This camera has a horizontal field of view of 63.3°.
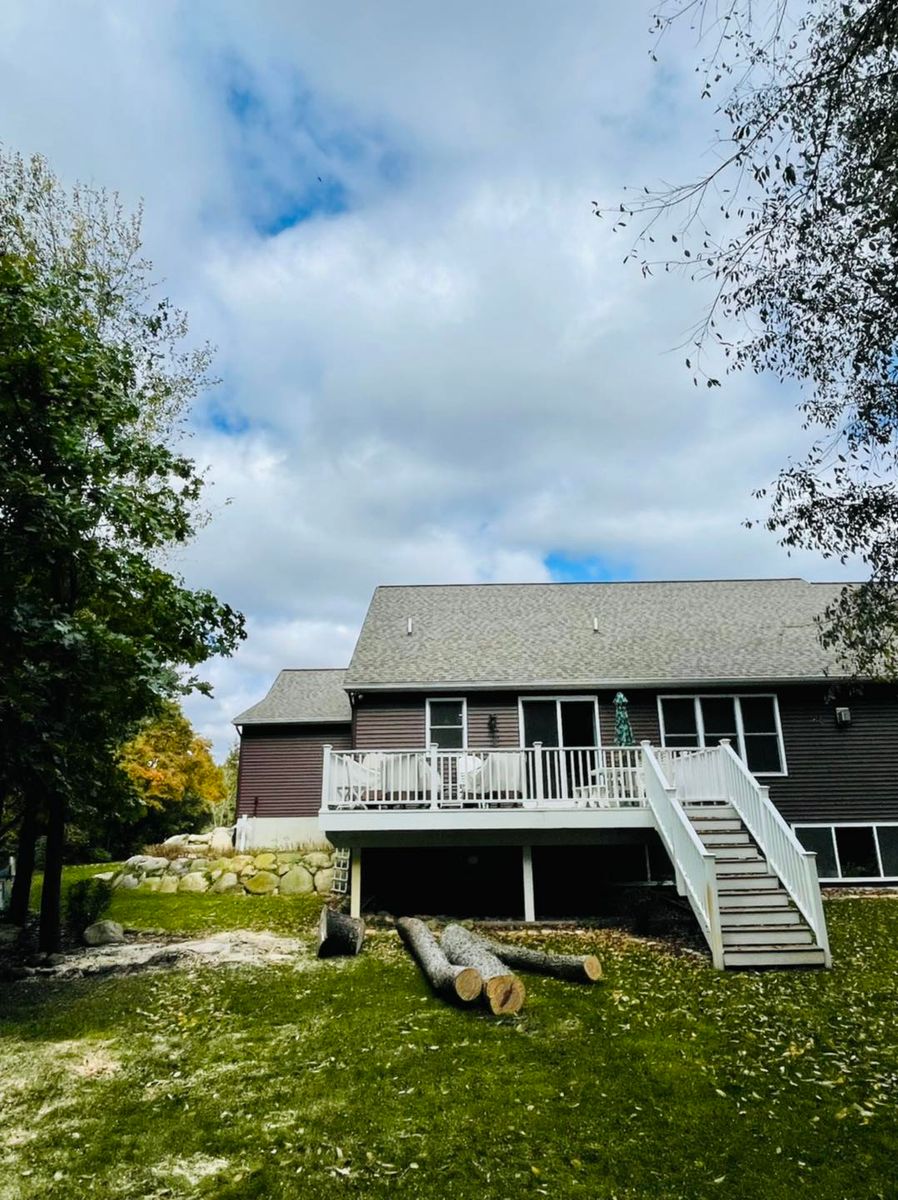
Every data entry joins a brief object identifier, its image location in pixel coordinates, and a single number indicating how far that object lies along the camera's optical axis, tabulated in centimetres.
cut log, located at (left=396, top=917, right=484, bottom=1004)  639
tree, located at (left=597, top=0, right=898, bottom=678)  496
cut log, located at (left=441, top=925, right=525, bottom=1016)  625
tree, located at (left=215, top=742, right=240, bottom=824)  2970
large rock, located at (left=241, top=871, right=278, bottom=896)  1381
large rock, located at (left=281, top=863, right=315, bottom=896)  1392
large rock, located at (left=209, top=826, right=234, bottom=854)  1719
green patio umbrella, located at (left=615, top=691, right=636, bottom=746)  1255
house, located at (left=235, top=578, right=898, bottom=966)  956
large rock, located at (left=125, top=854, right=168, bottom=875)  1477
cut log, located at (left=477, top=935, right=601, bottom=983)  716
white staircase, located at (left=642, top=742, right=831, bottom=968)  772
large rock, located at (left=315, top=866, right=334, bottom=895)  1398
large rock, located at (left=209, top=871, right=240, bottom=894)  1395
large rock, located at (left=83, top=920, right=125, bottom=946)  945
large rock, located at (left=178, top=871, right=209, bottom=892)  1405
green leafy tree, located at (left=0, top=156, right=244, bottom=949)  727
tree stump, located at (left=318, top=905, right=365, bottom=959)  851
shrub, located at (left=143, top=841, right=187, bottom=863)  1728
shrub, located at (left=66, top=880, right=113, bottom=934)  1010
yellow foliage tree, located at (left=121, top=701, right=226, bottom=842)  2173
